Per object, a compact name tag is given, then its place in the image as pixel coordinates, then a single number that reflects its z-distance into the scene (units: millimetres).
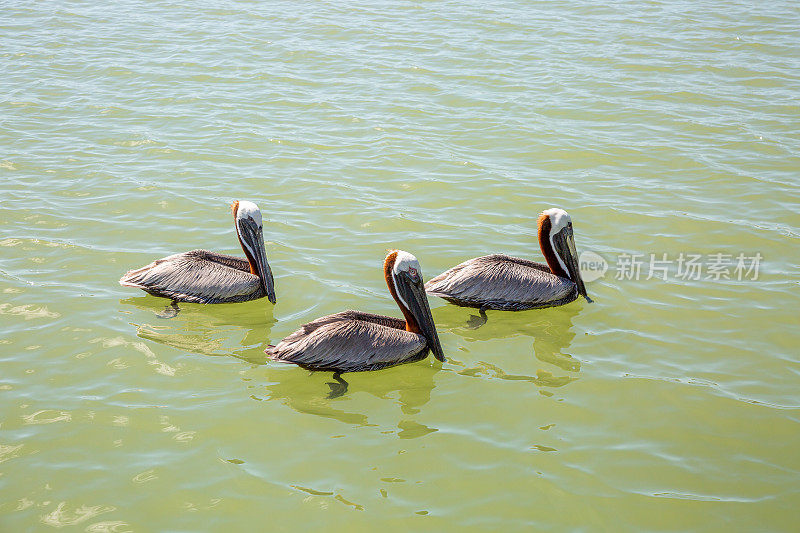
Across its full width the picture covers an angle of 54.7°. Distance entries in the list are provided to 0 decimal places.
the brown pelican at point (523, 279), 6656
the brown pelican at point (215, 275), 6555
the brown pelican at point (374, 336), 5652
